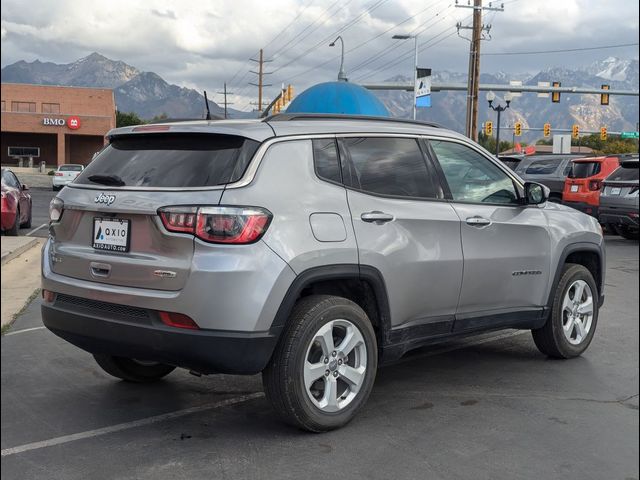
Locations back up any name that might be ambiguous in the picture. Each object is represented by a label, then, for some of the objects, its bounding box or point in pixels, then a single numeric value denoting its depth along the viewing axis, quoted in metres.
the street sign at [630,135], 59.02
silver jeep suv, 3.58
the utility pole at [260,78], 69.69
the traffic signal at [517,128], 53.44
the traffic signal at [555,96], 38.17
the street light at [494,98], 37.31
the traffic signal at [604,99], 36.83
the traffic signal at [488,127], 50.01
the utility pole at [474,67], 29.59
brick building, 49.05
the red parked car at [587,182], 17.03
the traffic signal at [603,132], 54.36
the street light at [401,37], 36.27
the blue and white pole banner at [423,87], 26.69
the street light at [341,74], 27.16
